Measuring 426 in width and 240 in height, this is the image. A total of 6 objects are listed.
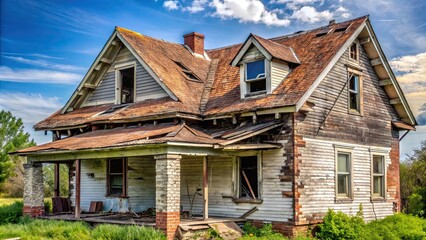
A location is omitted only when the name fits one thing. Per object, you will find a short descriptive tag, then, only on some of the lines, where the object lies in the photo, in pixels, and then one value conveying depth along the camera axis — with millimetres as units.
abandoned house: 16344
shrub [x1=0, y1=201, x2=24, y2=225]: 20250
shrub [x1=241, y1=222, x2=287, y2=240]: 15313
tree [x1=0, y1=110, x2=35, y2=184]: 50844
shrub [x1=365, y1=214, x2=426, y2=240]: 17828
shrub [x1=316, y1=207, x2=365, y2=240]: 16750
